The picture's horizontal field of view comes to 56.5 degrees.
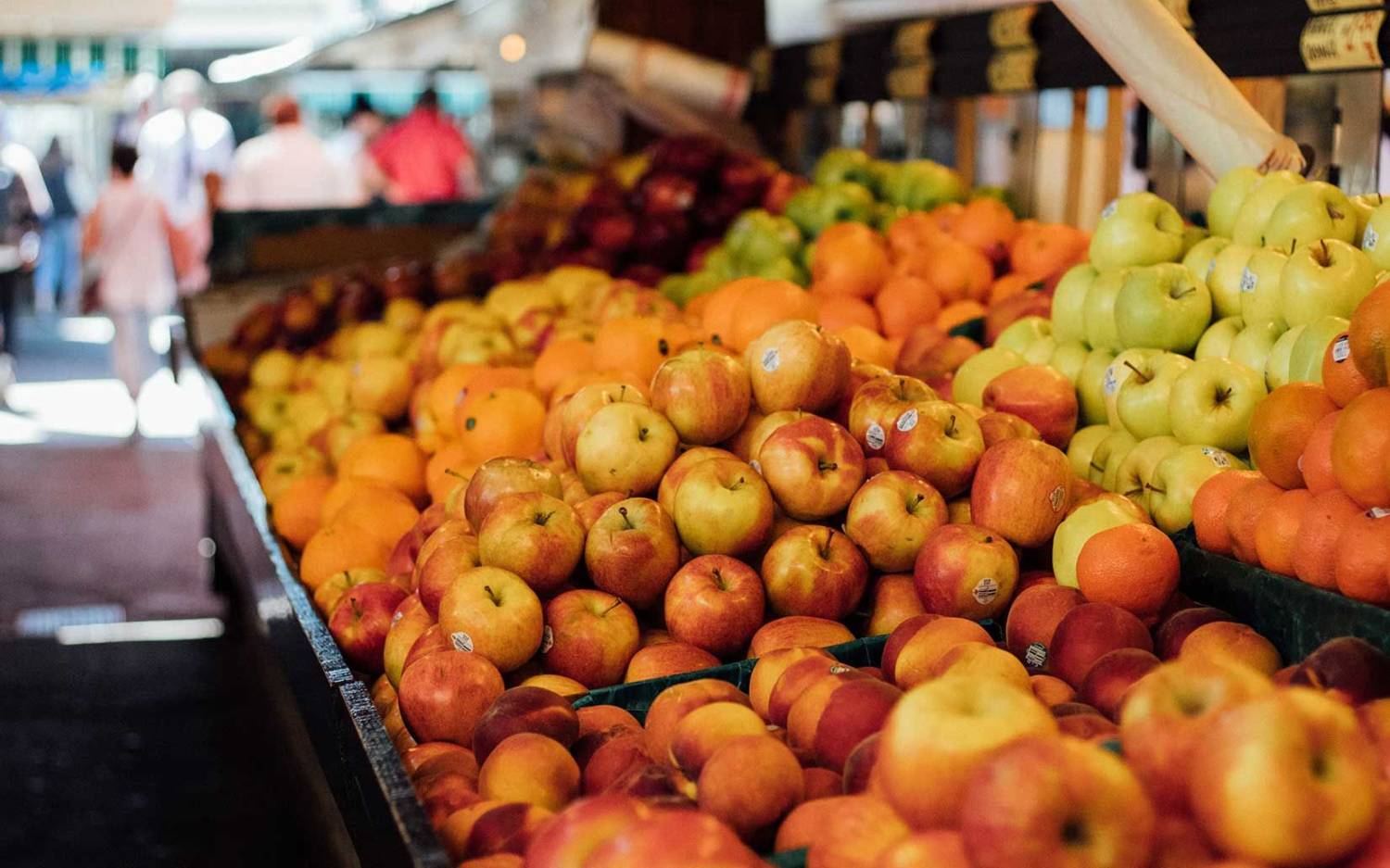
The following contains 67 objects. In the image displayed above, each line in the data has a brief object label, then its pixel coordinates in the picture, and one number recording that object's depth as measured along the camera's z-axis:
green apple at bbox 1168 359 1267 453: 2.05
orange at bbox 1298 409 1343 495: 1.69
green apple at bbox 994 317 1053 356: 2.76
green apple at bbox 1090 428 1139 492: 2.26
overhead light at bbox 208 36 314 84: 9.63
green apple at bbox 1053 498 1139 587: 1.90
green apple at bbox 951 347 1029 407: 2.57
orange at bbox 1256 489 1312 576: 1.70
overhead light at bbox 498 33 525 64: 5.64
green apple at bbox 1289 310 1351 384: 1.94
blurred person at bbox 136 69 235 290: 11.18
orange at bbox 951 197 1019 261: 3.65
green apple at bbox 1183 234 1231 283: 2.46
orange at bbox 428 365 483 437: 3.07
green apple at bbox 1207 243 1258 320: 2.34
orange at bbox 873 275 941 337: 3.29
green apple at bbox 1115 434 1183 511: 2.13
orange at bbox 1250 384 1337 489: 1.79
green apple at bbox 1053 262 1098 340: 2.63
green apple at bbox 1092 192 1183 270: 2.58
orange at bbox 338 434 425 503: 2.97
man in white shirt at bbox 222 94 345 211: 9.02
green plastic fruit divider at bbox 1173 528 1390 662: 1.53
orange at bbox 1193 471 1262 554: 1.86
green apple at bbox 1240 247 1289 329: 2.19
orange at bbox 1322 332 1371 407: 1.70
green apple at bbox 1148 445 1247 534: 2.01
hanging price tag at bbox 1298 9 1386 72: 2.39
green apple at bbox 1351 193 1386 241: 2.28
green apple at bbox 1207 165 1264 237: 2.49
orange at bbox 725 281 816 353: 2.78
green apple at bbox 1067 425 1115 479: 2.35
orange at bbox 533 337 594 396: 2.89
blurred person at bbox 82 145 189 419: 8.10
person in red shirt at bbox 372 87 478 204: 10.46
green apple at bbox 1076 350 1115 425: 2.46
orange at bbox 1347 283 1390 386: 1.61
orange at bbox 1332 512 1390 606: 1.51
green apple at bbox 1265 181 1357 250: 2.24
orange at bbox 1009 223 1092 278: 3.45
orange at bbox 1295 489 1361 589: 1.62
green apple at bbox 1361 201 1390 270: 2.16
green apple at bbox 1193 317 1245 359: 2.27
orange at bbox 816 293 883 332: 3.26
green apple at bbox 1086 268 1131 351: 2.50
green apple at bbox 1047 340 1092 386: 2.55
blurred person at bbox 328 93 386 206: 9.72
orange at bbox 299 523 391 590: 2.59
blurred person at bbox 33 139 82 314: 14.22
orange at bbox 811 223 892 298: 3.48
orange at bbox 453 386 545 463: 2.70
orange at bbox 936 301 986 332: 3.23
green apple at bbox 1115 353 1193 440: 2.19
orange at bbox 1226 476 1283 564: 1.78
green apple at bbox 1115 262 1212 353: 2.34
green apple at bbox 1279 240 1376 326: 2.04
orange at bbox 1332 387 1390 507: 1.54
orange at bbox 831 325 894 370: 2.96
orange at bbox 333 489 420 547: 2.69
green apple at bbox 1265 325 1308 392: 2.06
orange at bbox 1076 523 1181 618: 1.77
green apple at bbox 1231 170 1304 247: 2.39
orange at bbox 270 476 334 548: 2.97
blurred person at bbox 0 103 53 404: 11.18
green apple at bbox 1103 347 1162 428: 2.30
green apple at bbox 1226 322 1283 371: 2.15
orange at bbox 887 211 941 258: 3.69
